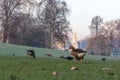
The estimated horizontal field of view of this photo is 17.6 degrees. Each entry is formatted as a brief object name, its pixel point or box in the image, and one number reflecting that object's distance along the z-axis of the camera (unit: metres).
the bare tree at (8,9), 76.75
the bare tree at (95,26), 131.50
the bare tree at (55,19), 89.19
